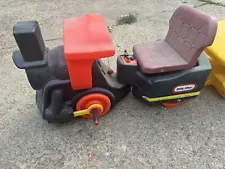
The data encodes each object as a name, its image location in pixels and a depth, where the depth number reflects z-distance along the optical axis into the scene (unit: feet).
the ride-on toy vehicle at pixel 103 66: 3.30
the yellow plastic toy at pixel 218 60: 4.08
